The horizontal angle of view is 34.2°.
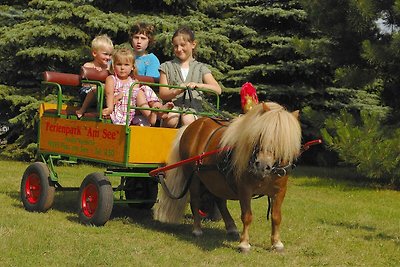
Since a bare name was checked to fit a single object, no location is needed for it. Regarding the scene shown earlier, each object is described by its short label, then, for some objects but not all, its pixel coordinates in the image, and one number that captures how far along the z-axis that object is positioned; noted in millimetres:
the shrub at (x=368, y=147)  10656
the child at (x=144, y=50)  8055
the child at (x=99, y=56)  7969
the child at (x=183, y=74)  7281
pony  5488
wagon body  6926
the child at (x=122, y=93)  7277
